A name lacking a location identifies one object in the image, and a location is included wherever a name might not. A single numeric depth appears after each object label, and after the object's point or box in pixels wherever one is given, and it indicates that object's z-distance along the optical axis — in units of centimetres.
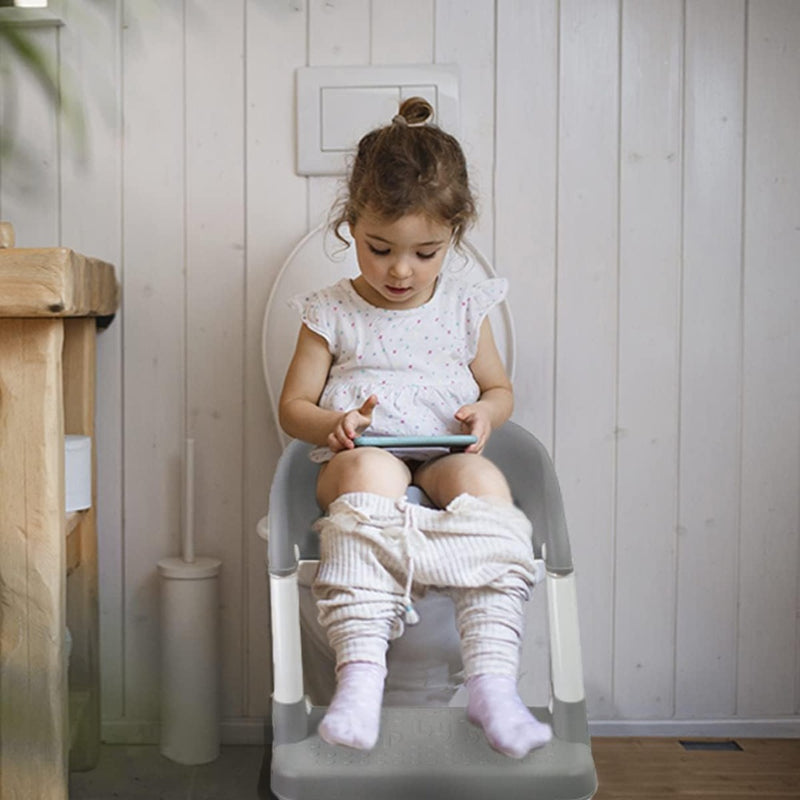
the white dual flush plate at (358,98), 150
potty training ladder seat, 88
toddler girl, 93
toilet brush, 152
